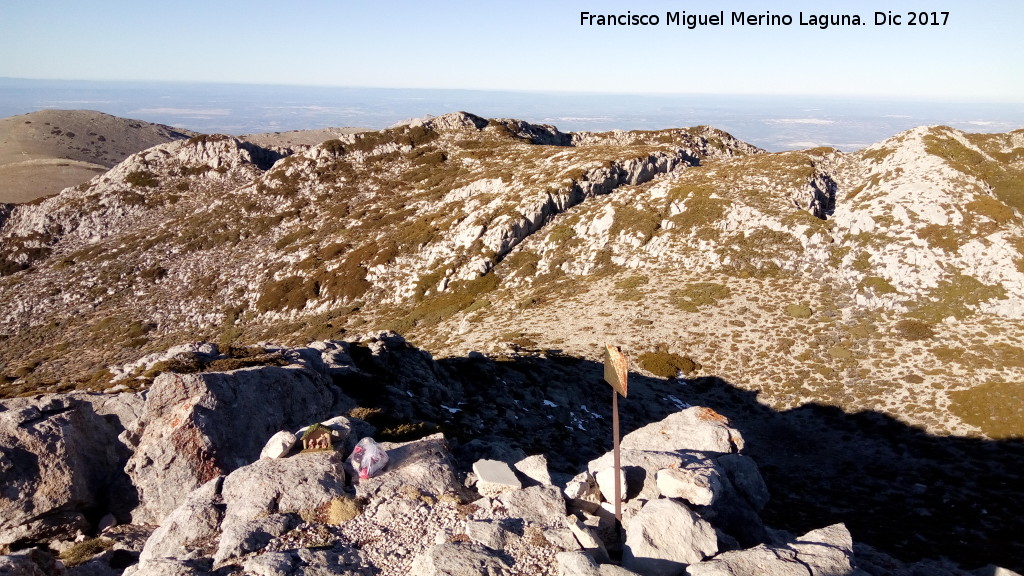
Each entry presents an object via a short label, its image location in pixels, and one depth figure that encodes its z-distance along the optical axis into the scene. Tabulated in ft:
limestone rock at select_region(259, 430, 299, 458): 45.65
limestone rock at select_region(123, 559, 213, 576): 31.37
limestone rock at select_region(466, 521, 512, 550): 34.17
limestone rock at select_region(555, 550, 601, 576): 29.89
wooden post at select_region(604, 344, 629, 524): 36.04
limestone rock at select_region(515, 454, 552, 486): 45.38
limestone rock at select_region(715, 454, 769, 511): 51.57
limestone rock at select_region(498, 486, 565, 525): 38.19
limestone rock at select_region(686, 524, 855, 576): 31.57
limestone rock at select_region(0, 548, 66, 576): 31.50
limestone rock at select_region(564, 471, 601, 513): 41.09
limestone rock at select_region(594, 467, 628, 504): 41.86
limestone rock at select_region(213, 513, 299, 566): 34.12
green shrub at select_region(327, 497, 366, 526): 38.40
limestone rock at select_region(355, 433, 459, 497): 42.32
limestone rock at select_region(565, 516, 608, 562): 33.91
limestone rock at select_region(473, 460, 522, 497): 42.65
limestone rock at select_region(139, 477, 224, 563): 36.55
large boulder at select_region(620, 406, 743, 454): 60.13
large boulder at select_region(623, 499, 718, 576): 33.17
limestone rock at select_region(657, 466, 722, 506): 41.65
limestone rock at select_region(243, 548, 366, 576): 31.86
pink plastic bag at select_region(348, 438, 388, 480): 43.19
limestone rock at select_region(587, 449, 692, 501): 43.04
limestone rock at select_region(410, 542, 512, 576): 30.61
